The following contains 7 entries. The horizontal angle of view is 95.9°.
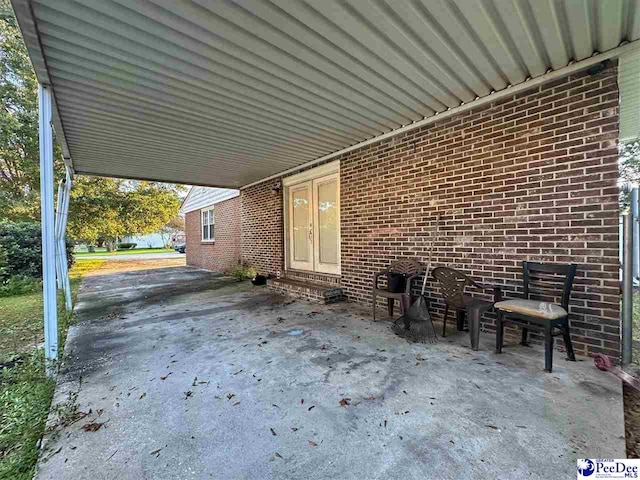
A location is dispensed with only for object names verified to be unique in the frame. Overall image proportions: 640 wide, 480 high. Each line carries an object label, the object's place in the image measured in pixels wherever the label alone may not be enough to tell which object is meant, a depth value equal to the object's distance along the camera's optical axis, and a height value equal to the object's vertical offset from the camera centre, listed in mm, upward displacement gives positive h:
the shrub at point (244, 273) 8570 -1042
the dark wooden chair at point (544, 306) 2508 -695
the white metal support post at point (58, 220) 4547 +344
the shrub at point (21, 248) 8008 -169
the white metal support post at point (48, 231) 2547 +97
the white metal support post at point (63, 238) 4703 +65
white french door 6023 +279
